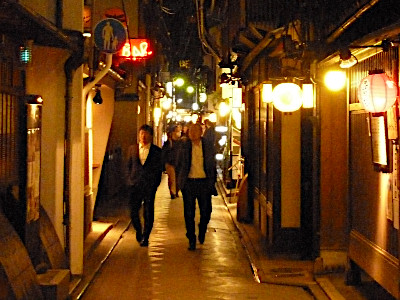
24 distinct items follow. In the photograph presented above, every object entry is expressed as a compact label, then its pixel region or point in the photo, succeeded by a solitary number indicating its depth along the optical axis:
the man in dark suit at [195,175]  14.73
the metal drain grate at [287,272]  12.34
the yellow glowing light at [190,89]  66.62
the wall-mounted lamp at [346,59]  9.39
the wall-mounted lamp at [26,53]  9.30
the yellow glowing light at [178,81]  61.24
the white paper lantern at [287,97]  12.59
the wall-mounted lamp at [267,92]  14.53
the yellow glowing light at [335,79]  10.83
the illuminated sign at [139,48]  24.20
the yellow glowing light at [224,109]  30.13
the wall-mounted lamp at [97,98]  17.20
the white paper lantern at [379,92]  8.18
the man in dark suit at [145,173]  14.98
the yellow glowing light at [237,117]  24.77
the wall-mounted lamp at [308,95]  12.95
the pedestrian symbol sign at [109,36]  12.52
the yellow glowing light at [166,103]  45.11
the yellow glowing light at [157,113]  40.08
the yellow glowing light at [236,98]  23.77
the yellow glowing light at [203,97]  51.08
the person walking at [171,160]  15.09
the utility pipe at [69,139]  11.28
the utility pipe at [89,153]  15.67
